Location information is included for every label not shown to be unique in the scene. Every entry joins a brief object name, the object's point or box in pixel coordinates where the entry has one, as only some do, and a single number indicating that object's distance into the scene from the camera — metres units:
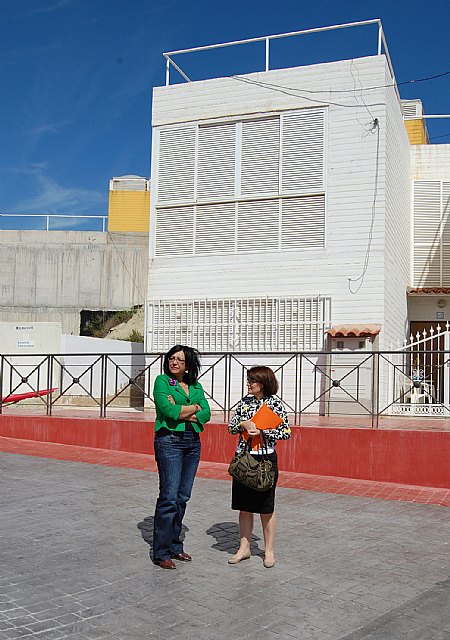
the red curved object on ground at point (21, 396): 13.81
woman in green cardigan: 5.59
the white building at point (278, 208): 14.41
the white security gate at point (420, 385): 10.98
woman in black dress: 5.62
